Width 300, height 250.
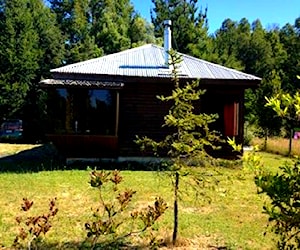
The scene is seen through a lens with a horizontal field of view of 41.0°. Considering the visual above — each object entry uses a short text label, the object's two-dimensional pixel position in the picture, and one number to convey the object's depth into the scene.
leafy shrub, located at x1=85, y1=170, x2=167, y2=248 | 3.76
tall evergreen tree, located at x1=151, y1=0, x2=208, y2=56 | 40.99
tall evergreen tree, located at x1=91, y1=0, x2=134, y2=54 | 40.41
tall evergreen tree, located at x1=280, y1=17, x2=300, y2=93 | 42.71
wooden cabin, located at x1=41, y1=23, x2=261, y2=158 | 14.11
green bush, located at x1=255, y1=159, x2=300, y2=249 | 3.35
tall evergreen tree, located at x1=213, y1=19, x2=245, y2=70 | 40.34
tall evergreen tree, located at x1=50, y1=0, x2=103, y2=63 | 37.31
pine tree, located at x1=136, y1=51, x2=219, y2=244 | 6.66
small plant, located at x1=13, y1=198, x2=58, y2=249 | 3.68
